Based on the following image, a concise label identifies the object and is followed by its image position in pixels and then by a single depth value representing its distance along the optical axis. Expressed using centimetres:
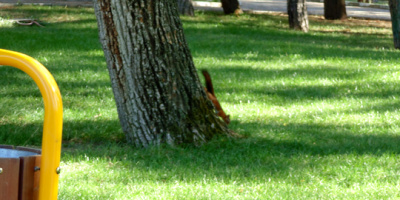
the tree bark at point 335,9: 2056
